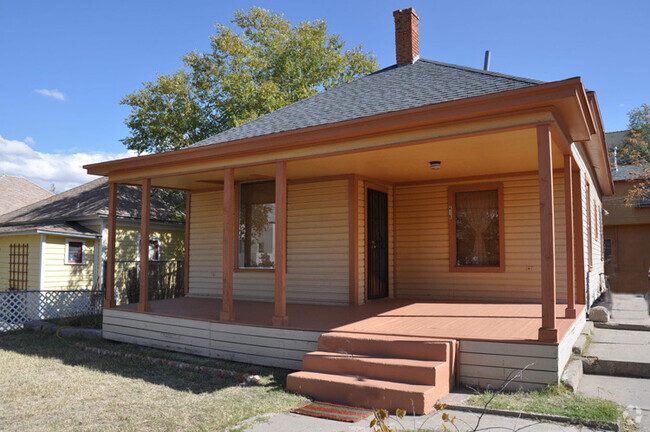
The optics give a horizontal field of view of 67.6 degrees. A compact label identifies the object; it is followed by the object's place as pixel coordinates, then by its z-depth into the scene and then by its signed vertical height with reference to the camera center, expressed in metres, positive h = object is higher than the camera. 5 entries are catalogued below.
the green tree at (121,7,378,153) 18.44 +6.69
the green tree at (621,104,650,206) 18.11 +5.76
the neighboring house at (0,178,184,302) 13.27 +0.25
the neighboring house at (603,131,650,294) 18.34 +0.53
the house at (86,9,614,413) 4.71 +0.27
